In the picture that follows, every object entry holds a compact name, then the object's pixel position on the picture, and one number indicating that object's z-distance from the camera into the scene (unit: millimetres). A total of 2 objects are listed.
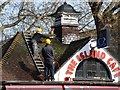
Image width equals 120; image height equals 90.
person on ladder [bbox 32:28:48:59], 25595
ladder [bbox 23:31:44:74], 24709
